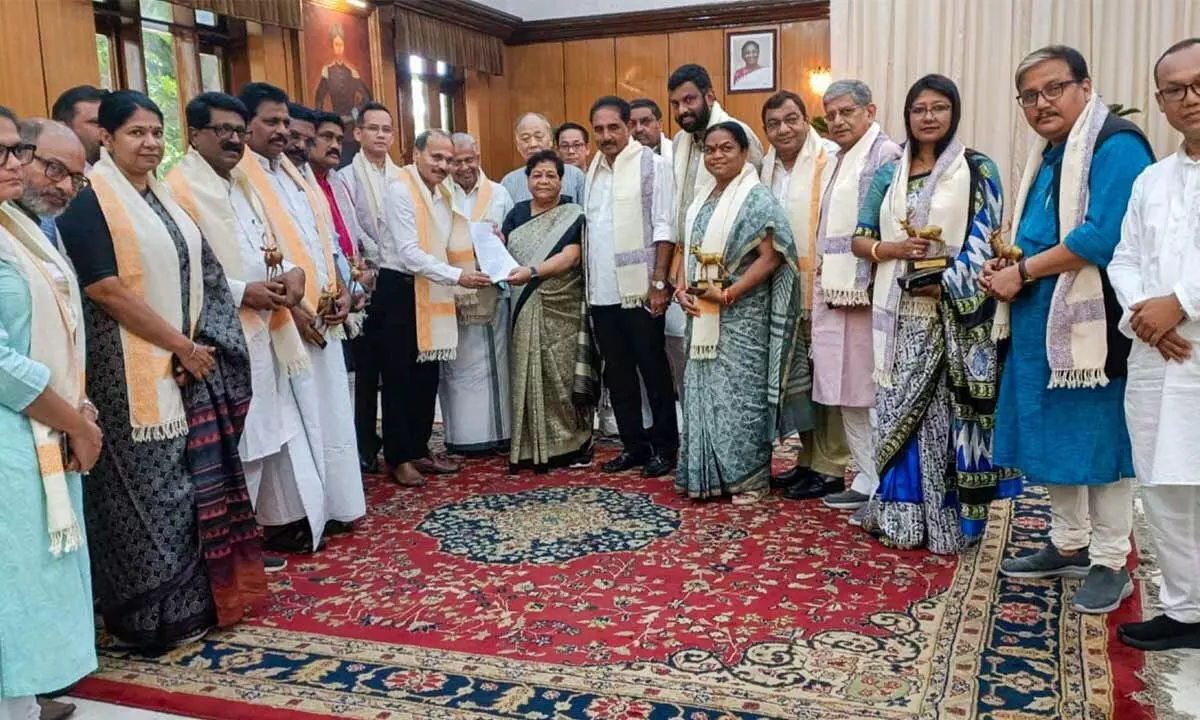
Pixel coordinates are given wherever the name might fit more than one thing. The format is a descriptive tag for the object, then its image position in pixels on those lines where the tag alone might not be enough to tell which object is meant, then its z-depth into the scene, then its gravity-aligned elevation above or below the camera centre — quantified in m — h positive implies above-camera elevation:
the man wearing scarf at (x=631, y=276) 4.74 -0.16
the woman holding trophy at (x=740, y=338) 4.16 -0.44
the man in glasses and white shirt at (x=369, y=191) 4.88 +0.32
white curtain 6.83 +1.31
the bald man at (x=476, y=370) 5.19 -0.65
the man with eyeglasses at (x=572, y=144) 5.52 +0.58
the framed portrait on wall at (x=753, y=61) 10.30 +1.90
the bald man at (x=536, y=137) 5.37 +0.61
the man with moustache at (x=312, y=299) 3.68 -0.17
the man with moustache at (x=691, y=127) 4.59 +0.55
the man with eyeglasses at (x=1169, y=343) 2.46 -0.32
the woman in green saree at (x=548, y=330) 4.91 -0.43
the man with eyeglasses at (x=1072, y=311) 2.86 -0.27
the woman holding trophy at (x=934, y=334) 3.36 -0.37
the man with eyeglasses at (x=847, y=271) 3.93 -0.15
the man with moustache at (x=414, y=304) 4.69 -0.26
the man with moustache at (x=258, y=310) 3.31 -0.18
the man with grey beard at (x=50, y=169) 2.55 +0.26
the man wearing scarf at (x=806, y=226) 4.36 +0.04
